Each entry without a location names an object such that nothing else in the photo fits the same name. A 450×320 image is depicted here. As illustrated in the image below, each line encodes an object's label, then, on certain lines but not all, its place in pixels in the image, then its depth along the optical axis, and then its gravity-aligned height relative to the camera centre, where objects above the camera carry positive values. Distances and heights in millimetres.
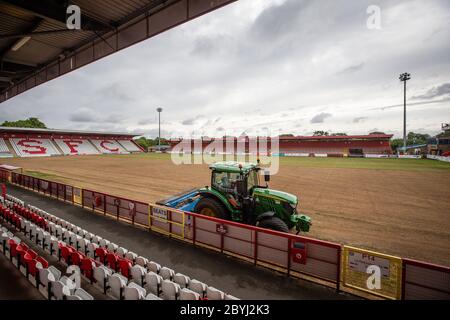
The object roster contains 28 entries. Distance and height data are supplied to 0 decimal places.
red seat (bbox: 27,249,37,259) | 4945 -2490
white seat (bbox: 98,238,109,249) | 5899 -2649
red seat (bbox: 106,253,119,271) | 4980 -2641
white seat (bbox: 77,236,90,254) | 5867 -2672
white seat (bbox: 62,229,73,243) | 6384 -2638
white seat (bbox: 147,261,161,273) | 4855 -2739
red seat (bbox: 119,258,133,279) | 4633 -2614
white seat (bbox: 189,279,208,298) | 4052 -2688
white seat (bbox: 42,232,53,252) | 5998 -2648
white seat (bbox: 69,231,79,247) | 6145 -2646
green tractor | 6742 -1689
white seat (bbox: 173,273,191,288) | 4375 -2731
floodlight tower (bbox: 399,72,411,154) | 53069 +17346
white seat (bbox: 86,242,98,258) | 5615 -2663
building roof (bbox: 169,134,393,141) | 56494 +4337
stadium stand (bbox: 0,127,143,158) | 51031 +2699
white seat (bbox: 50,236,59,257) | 5750 -2682
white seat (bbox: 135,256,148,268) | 5113 -2738
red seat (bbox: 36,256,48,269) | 4489 -2451
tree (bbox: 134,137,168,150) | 99194 +5220
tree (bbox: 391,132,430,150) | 110125 +7568
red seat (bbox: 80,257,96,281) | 4582 -2610
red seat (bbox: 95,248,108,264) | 5258 -2622
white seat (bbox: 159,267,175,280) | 4590 -2724
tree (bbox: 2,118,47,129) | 83438 +12009
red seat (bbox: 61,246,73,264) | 5222 -2581
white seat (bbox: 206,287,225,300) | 3750 -2617
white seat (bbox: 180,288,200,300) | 3551 -2499
